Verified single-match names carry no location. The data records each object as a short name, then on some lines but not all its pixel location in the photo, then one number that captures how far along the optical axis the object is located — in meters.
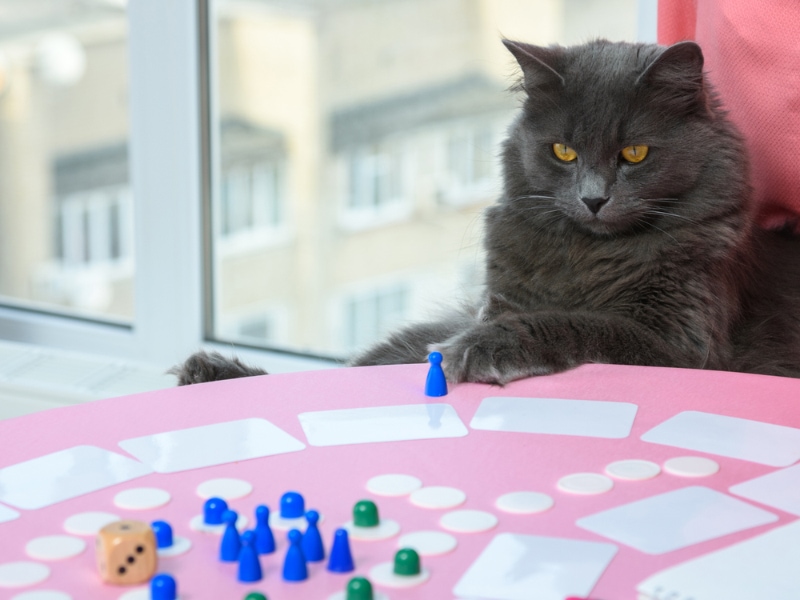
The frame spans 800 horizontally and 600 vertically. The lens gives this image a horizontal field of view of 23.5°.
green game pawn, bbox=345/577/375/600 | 0.86
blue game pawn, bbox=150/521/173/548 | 0.91
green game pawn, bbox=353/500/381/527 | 0.93
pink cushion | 1.36
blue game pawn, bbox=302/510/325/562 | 0.90
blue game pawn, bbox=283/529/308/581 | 0.88
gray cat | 1.25
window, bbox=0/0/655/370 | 1.89
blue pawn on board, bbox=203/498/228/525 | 0.93
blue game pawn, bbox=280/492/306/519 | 0.94
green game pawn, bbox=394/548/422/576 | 0.88
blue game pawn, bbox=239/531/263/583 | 0.88
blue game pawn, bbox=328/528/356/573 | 0.89
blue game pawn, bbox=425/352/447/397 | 1.10
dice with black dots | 0.88
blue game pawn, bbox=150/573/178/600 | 0.86
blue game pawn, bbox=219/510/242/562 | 0.90
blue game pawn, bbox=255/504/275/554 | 0.90
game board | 0.90
